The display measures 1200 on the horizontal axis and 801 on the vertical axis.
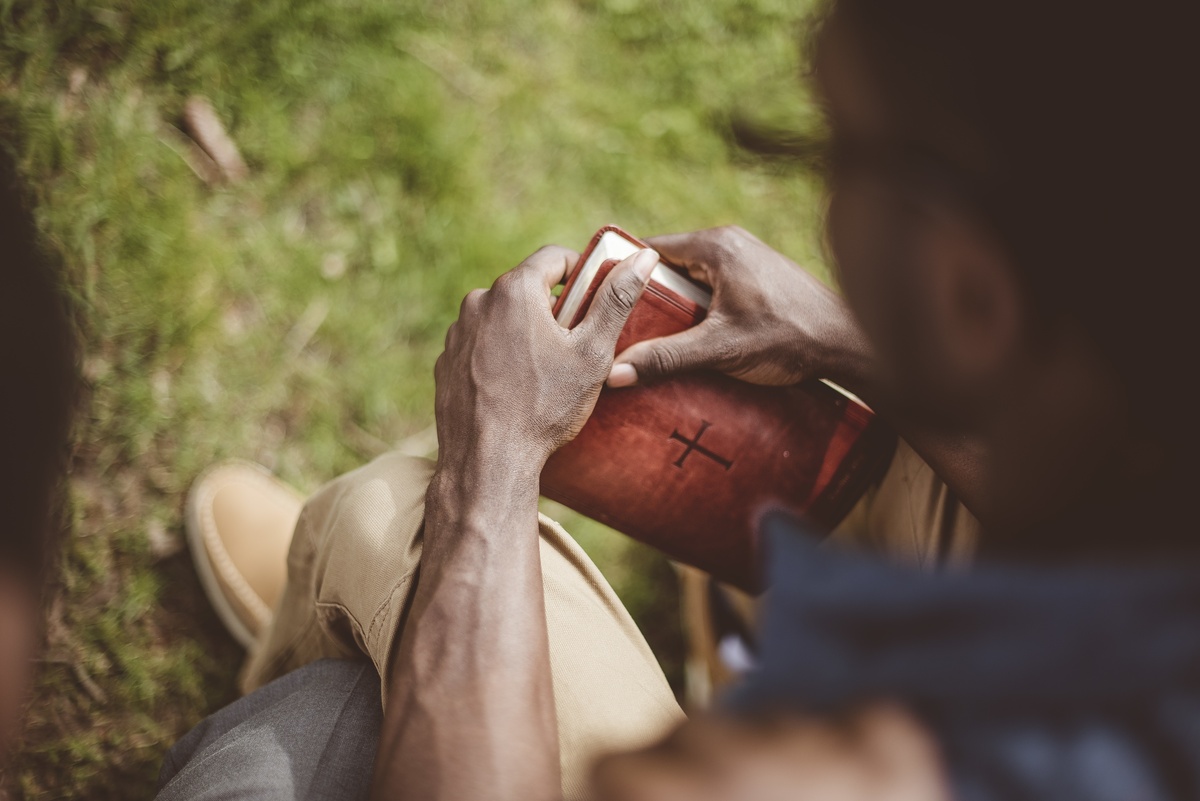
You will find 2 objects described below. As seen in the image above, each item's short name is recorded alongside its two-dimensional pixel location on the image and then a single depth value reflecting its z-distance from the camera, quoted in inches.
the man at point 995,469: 29.0
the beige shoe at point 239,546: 44.2
